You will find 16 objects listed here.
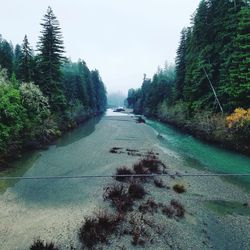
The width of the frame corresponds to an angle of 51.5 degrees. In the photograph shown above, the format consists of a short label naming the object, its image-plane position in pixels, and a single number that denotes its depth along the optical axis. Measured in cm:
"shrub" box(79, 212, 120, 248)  842
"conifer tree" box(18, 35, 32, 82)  3158
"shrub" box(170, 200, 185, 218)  1059
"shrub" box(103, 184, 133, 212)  1076
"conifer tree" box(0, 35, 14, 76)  5070
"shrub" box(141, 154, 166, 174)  1669
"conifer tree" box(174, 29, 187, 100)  4929
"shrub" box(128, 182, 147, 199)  1195
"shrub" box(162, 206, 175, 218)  1050
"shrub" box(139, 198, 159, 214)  1065
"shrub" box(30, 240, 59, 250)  786
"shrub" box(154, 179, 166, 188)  1379
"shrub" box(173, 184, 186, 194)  1327
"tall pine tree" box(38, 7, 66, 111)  3234
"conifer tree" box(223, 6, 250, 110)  2542
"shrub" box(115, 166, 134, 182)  1448
